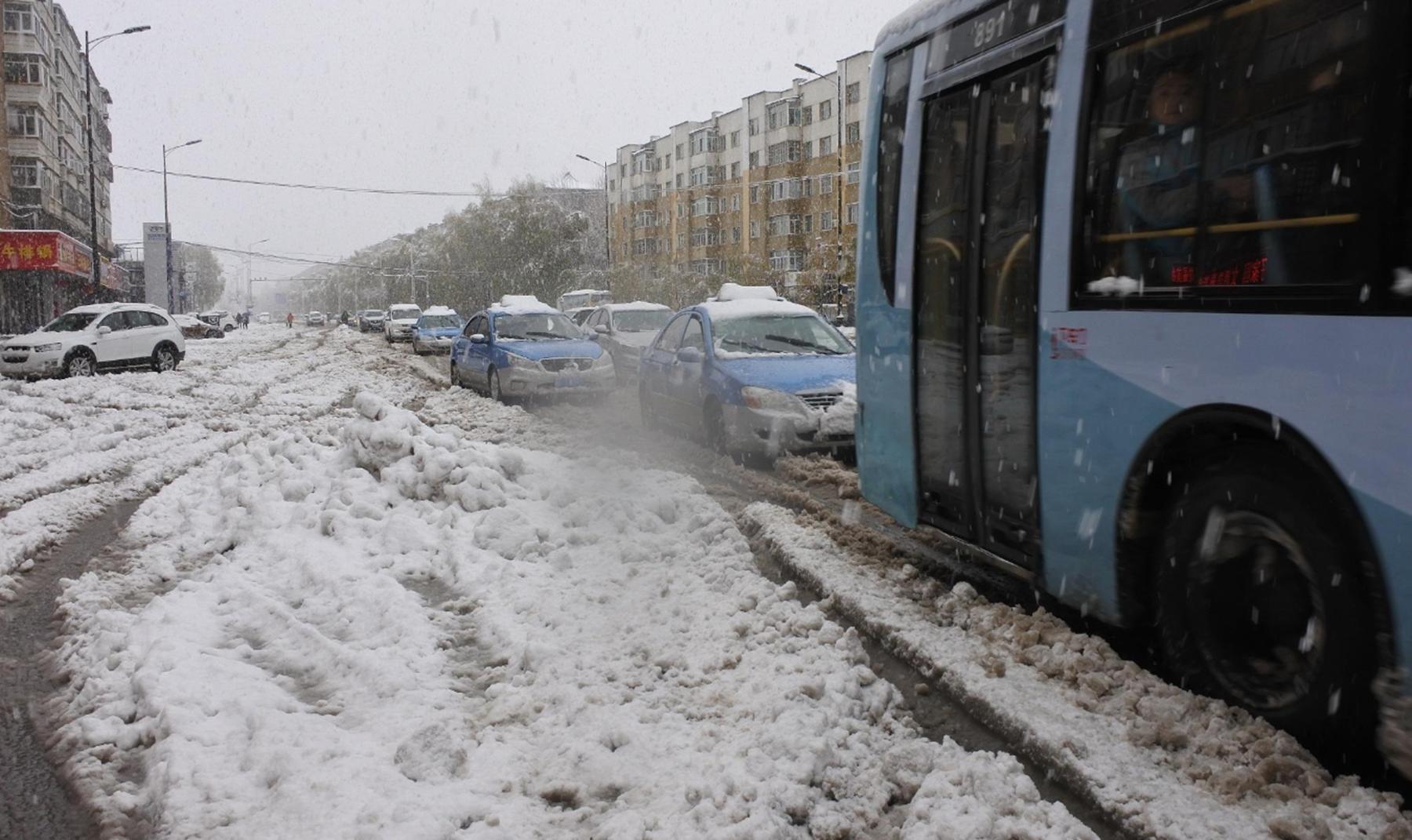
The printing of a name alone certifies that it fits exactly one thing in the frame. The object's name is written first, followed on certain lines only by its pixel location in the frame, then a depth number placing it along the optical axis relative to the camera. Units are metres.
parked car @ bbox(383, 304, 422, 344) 46.34
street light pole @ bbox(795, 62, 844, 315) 32.38
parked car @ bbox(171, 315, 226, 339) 56.88
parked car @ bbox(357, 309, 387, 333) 72.38
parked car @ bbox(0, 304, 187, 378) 23.03
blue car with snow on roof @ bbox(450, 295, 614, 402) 15.88
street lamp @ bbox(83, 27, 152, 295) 33.34
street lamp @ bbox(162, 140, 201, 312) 56.97
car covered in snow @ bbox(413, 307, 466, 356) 35.28
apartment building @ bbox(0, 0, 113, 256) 55.75
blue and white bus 3.20
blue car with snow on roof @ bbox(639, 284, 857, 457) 9.74
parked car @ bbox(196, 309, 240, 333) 67.65
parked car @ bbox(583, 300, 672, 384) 18.61
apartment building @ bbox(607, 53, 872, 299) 63.53
